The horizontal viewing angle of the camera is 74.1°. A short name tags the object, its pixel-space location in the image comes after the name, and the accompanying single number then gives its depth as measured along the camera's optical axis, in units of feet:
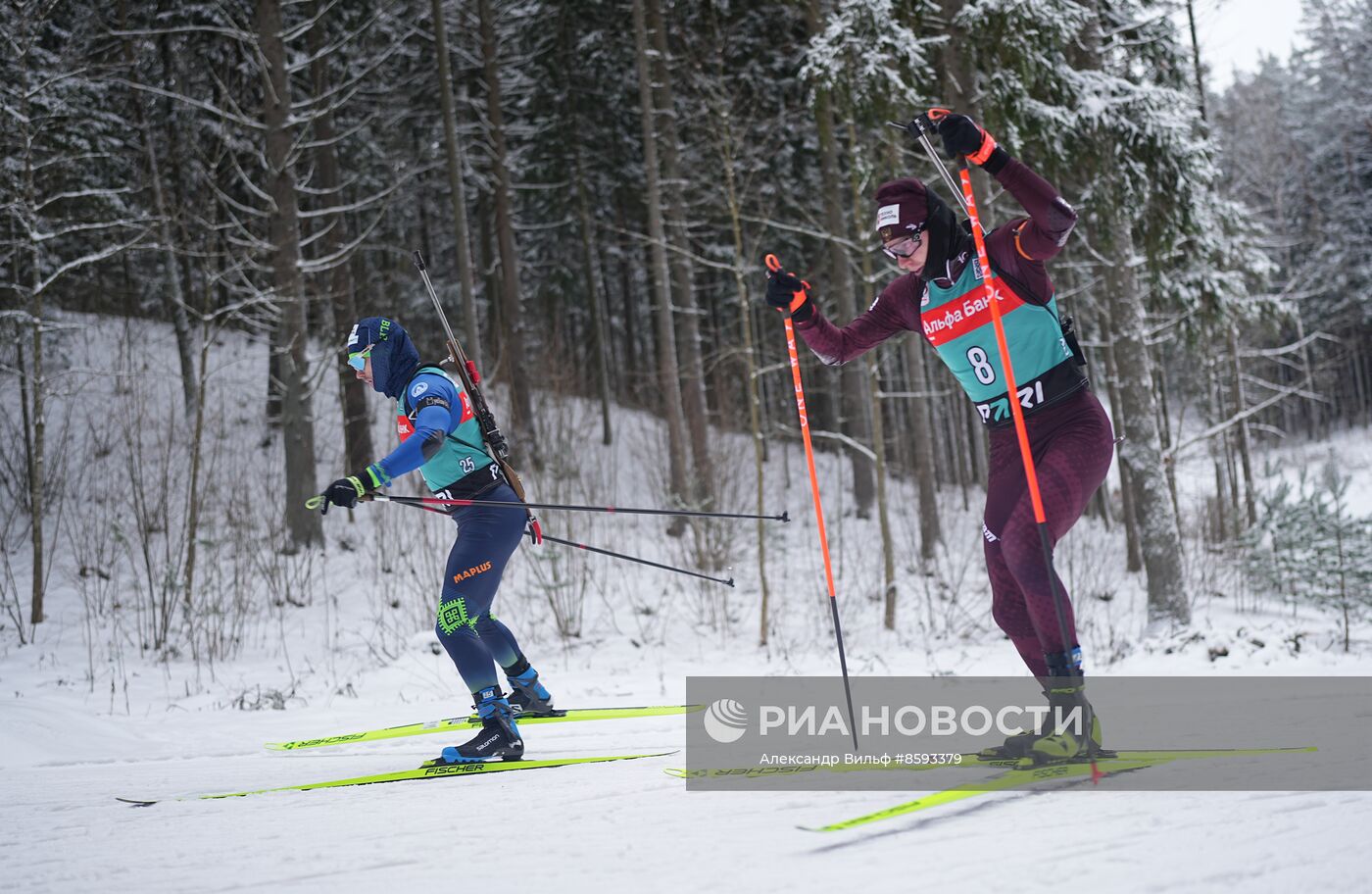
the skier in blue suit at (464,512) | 15.35
